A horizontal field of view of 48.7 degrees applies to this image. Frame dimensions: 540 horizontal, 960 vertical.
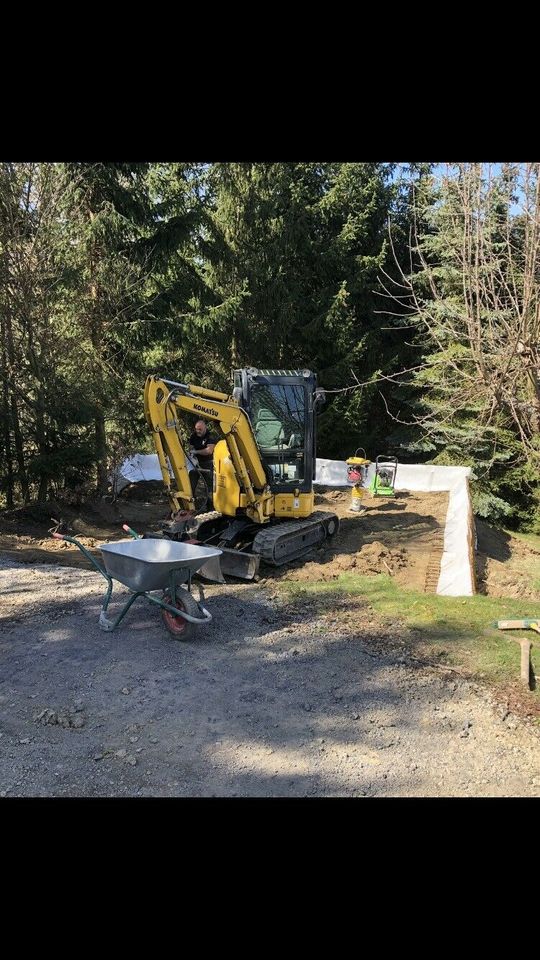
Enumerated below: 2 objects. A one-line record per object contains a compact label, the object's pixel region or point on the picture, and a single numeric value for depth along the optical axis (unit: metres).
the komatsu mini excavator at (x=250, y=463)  8.41
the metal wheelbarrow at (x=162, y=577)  5.74
